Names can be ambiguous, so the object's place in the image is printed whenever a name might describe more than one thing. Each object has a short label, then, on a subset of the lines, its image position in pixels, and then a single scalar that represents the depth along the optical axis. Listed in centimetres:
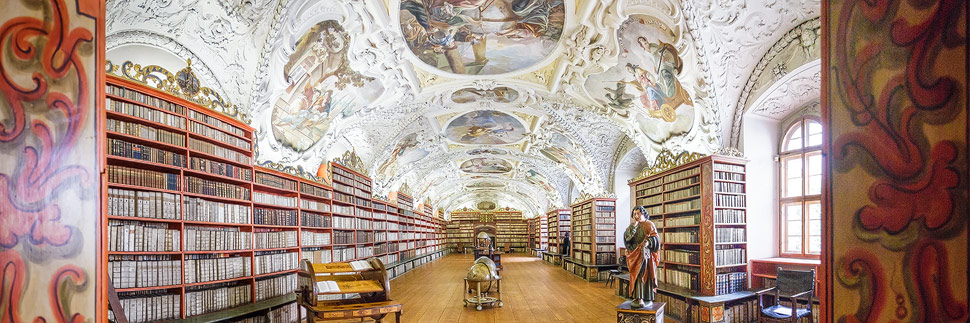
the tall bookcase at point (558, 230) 2388
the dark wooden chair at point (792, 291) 670
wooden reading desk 582
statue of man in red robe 705
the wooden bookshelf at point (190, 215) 546
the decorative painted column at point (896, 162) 143
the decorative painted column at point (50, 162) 160
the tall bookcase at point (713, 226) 855
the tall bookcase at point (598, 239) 1583
